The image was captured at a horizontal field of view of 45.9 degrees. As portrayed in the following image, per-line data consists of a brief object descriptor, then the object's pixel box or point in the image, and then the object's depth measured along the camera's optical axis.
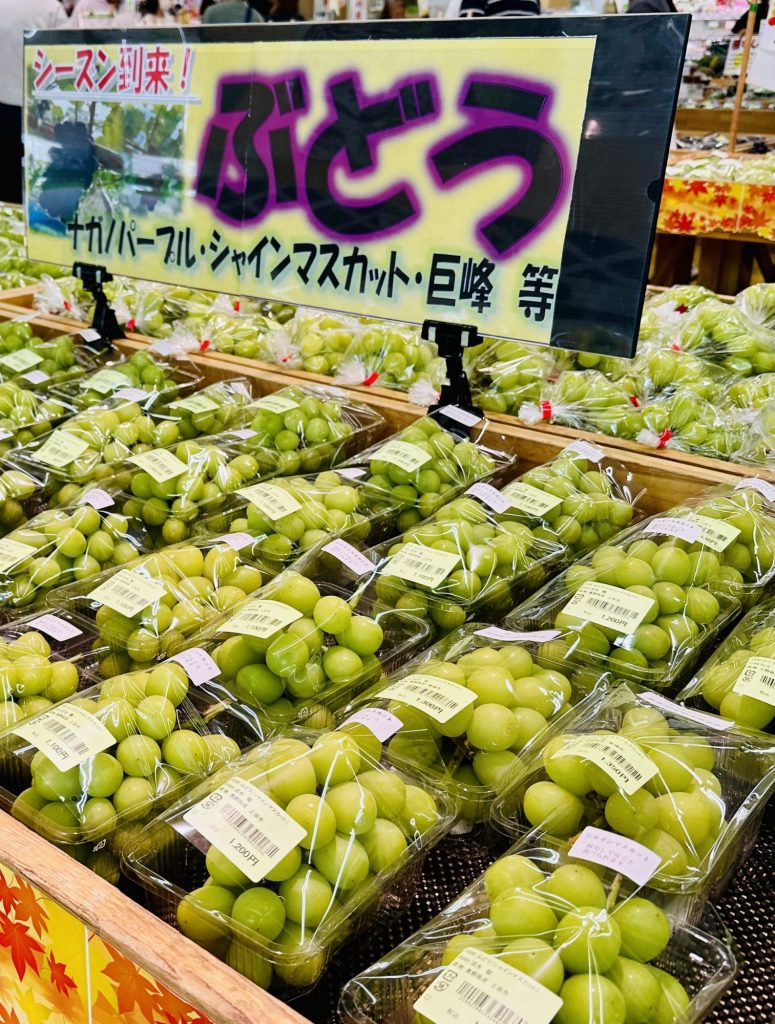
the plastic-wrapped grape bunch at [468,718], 0.99
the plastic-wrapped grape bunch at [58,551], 1.38
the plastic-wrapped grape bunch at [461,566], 1.29
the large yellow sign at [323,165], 1.42
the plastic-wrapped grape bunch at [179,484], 1.57
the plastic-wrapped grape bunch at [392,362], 2.03
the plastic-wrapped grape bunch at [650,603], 1.16
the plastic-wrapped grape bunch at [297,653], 1.10
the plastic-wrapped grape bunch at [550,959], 0.70
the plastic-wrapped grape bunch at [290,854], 0.80
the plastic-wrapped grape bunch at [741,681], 1.04
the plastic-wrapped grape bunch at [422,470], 1.59
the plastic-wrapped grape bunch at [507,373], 1.93
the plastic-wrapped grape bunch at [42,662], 1.09
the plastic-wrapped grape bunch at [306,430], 1.76
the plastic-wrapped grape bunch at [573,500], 1.48
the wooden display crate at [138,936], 0.72
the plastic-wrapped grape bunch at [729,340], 2.12
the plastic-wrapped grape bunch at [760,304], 2.30
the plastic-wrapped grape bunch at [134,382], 1.95
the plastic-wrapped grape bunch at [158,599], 1.24
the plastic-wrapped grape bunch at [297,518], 1.45
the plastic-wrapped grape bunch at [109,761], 0.94
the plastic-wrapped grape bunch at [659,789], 0.86
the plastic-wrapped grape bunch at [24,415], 1.79
